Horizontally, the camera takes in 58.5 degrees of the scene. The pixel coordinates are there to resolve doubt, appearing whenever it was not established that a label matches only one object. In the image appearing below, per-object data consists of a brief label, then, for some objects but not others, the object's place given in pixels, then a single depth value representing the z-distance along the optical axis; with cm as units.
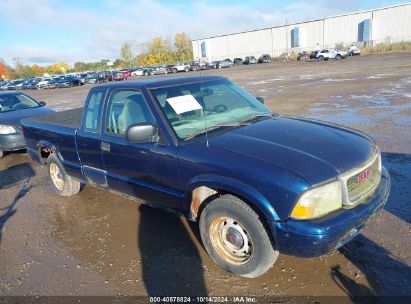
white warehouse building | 6525
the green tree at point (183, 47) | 10706
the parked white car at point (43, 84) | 5224
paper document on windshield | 394
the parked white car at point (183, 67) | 6134
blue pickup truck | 294
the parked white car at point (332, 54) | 5144
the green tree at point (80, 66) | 14062
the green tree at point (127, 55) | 11268
